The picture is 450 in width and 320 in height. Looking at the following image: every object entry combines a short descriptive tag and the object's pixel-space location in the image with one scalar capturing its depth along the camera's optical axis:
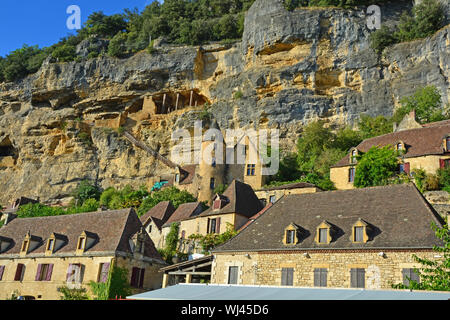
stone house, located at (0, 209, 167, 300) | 25.75
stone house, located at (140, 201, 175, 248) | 34.28
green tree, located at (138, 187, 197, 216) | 40.41
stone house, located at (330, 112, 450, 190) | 31.81
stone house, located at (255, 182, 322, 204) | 35.06
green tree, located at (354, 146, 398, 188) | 32.38
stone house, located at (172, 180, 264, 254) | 30.42
